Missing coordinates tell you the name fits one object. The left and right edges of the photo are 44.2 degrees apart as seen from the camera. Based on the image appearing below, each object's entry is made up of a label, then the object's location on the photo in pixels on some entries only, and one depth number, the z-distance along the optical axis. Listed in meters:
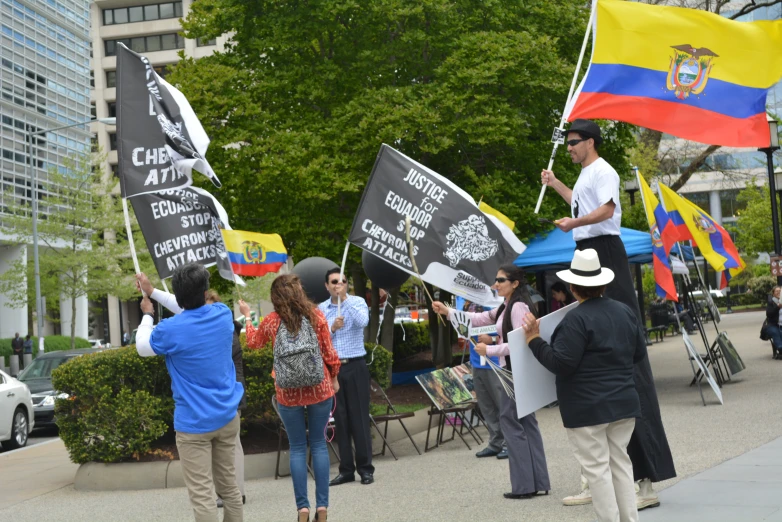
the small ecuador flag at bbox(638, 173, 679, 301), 14.46
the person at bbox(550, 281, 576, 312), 12.91
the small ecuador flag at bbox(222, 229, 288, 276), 11.40
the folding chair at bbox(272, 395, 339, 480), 10.21
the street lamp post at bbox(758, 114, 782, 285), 21.42
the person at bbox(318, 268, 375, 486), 9.44
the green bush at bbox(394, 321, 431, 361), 24.52
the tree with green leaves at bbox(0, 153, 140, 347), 41.00
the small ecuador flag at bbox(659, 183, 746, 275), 15.01
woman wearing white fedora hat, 5.59
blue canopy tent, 15.30
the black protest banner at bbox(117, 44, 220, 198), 8.55
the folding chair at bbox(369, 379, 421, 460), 11.02
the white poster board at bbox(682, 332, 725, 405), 13.63
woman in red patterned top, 7.14
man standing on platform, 6.70
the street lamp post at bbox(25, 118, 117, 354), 36.72
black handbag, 22.02
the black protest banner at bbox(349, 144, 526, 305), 8.77
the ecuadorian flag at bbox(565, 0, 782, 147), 7.74
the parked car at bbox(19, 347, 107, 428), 18.47
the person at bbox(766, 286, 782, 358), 21.22
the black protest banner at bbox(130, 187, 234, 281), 8.55
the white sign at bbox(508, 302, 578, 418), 6.11
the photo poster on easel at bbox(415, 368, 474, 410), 11.55
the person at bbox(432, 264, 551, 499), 7.91
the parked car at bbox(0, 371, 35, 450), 15.59
